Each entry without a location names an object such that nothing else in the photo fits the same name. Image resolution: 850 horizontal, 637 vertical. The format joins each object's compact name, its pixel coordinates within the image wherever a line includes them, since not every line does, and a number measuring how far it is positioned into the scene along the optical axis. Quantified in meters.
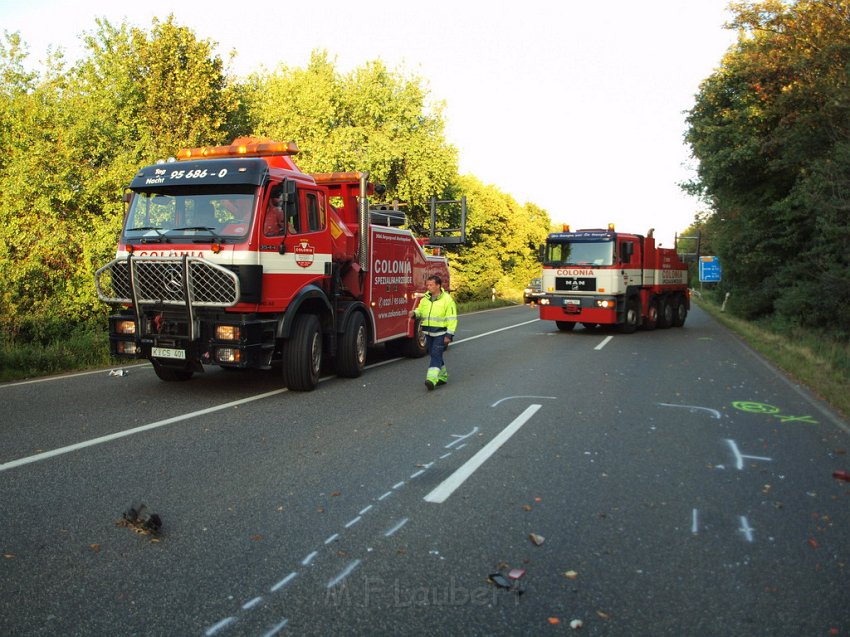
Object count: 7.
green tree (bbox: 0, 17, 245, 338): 16.52
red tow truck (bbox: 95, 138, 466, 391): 8.41
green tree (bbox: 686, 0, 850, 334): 16.84
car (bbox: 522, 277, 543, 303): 42.41
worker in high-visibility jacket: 9.93
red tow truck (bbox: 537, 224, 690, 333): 19.42
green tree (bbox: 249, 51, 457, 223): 29.36
